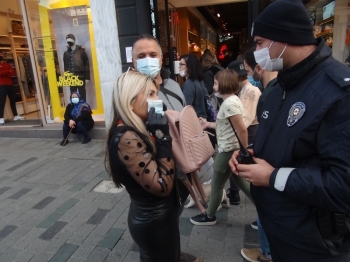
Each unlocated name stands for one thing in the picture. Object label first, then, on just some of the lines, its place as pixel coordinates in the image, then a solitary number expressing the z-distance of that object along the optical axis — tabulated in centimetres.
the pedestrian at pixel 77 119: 598
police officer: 107
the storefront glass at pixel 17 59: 834
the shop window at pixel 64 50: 635
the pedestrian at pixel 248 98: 265
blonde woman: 145
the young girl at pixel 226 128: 240
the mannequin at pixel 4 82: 745
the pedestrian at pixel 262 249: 224
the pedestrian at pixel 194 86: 368
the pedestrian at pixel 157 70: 215
